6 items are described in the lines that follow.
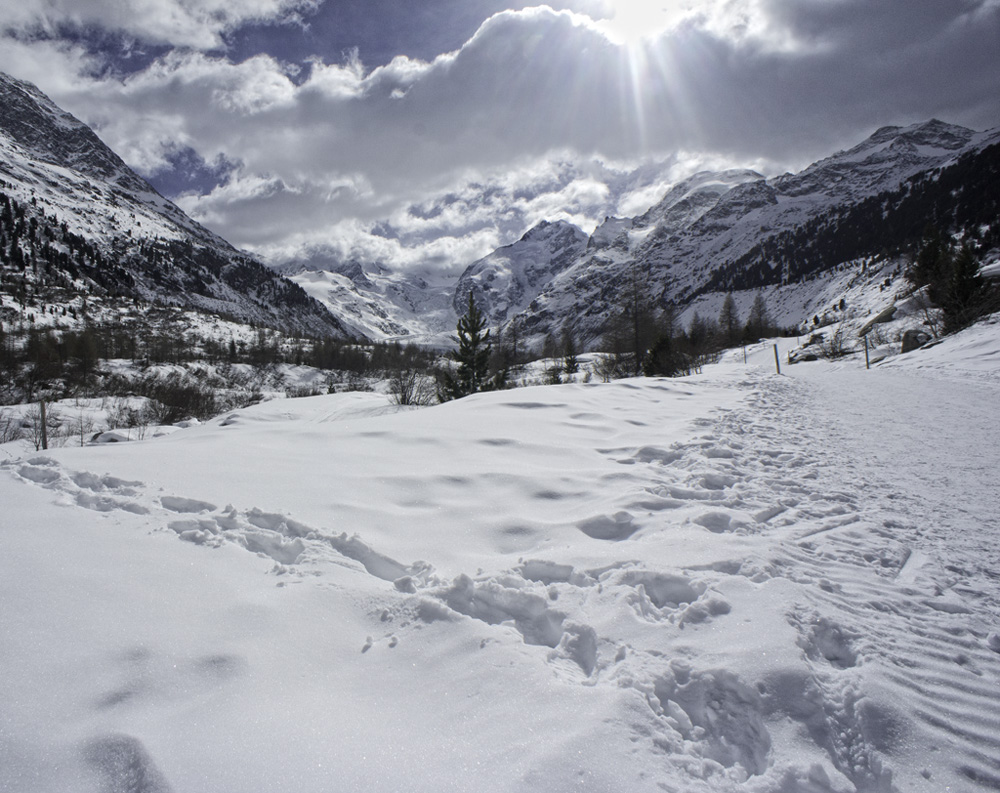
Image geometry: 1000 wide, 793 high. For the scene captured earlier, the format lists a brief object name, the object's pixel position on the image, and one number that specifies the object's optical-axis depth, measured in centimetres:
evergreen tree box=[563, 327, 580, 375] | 3706
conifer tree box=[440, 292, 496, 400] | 2430
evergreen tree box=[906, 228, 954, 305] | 2899
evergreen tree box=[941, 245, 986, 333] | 2323
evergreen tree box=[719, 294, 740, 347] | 6550
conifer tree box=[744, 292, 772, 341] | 6826
